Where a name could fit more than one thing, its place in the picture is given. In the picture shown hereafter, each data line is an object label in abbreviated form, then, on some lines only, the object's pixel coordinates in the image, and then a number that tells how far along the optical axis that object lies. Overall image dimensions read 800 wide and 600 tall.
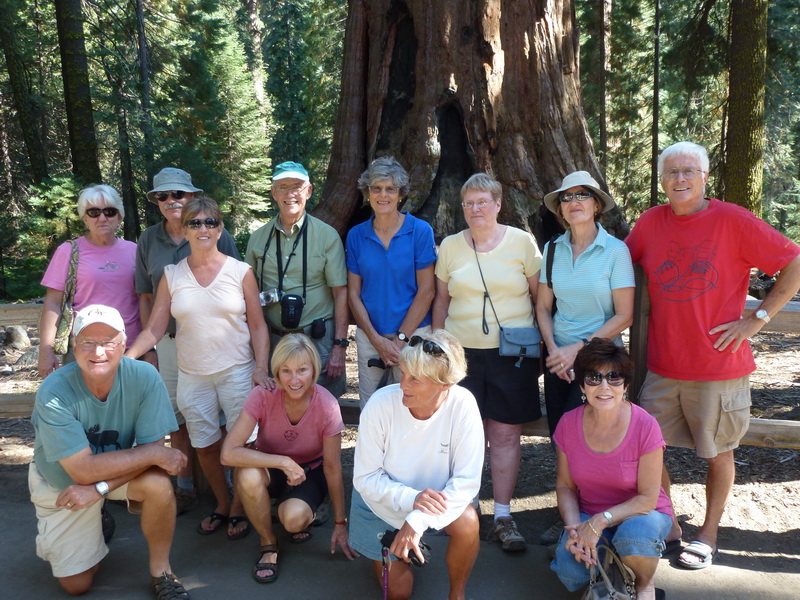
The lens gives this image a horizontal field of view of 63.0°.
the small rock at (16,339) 8.21
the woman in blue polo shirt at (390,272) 3.58
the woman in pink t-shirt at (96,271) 3.75
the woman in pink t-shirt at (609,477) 2.75
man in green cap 3.67
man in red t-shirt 3.07
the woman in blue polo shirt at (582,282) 3.18
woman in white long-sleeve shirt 2.71
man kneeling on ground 2.92
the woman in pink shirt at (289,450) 3.19
